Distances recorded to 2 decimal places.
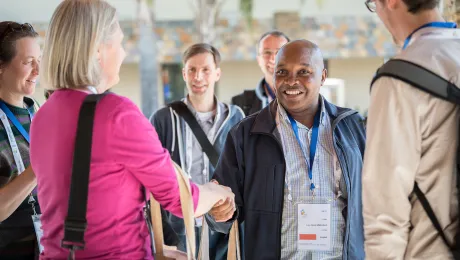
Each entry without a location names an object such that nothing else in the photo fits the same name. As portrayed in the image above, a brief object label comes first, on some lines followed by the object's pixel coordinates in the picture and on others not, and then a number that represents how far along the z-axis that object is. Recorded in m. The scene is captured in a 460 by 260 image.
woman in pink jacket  1.65
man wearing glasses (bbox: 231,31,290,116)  4.39
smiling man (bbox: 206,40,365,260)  2.46
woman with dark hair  2.25
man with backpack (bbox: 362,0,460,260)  1.66
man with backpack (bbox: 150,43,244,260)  3.95
